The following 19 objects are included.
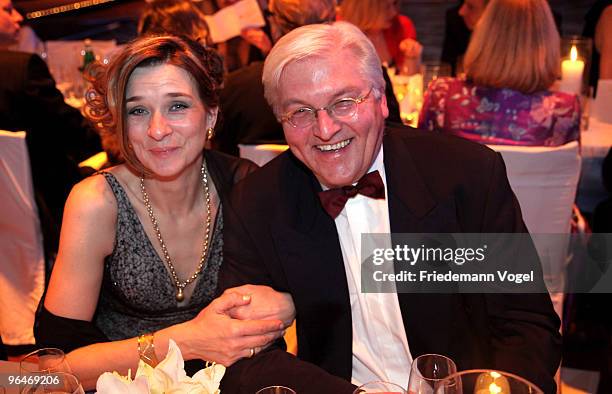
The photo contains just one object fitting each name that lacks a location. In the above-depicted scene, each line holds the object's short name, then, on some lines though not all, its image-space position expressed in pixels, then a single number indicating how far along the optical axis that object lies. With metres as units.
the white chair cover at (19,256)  3.14
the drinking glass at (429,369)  1.15
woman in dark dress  1.77
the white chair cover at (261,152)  2.69
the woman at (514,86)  2.92
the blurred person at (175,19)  3.47
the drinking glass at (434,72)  3.92
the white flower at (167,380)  1.01
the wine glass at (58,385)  1.18
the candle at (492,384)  1.07
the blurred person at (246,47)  4.82
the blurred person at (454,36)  5.63
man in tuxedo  1.73
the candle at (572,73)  3.58
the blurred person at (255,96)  3.26
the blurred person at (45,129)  3.30
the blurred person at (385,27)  4.45
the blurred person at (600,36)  4.44
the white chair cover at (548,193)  2.58
